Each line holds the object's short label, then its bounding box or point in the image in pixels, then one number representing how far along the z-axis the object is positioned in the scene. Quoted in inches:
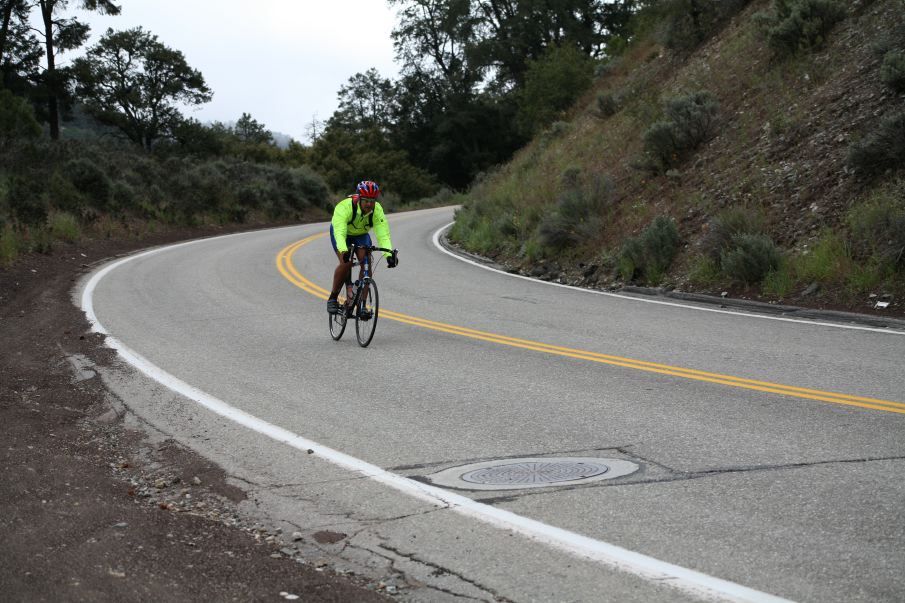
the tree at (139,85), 2098.9
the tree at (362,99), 3174.2
